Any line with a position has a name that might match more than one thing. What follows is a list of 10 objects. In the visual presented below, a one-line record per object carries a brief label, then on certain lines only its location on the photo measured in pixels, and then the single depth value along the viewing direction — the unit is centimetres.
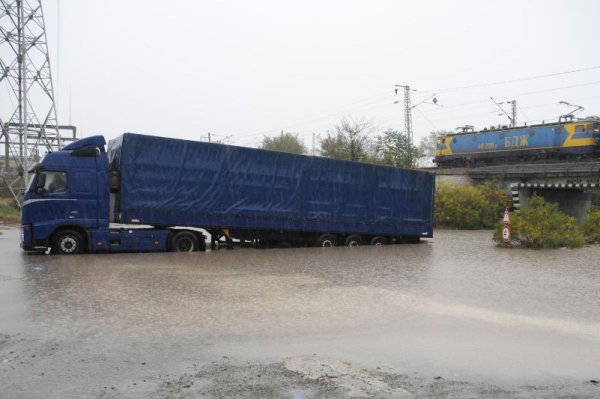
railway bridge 3250
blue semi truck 1424
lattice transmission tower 3134
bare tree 4775
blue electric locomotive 3563
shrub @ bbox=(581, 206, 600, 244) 2262
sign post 1905
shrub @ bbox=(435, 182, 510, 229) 3391
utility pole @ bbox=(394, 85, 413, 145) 4762
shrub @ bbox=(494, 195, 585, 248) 1895
